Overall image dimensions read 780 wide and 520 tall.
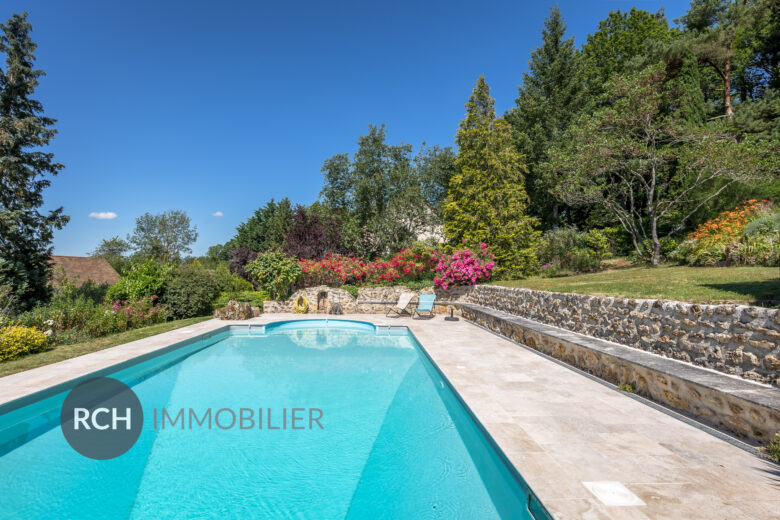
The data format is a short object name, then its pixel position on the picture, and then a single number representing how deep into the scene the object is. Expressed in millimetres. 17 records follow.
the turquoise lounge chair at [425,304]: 11367
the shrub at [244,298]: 13416
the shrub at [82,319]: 8125
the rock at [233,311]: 11656
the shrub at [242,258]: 24047
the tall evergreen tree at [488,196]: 14398
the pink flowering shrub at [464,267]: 12281
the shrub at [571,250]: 12508
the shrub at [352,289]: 13742
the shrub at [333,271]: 14164
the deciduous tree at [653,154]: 10141
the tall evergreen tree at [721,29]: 14922
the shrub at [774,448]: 2371
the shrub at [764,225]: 7261
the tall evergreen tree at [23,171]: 11156
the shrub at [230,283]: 15688
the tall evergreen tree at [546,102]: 19141
